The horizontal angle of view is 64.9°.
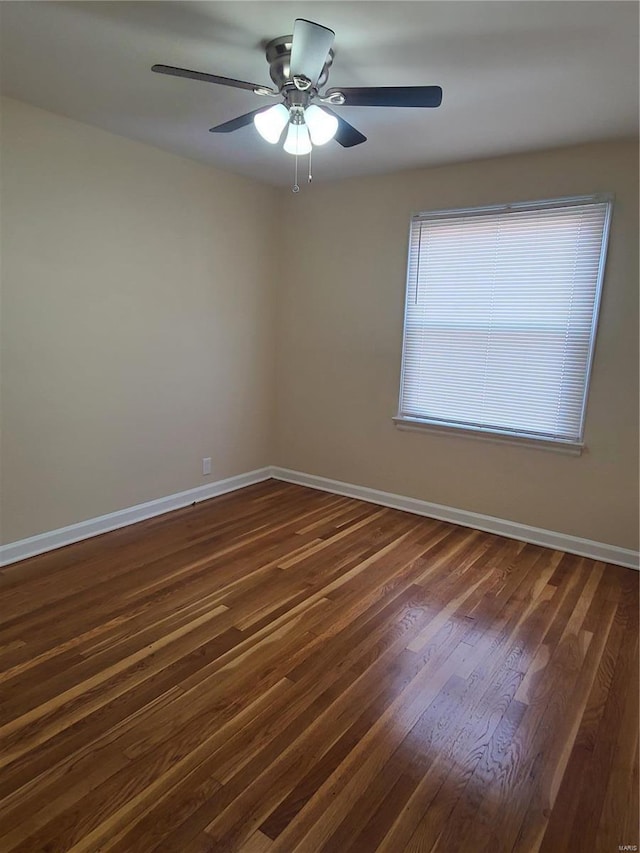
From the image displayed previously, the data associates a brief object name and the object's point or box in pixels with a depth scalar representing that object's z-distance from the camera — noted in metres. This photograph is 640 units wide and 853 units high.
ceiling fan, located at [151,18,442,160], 1.76
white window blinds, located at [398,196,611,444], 3.17
